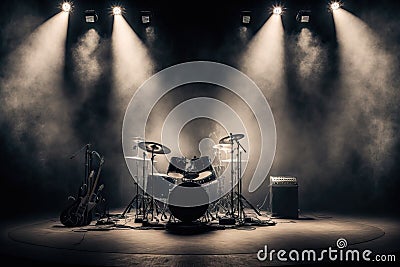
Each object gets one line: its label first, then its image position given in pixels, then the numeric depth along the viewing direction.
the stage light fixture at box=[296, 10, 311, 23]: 8.41
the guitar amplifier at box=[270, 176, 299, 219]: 6.81
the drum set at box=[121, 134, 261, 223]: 5.44
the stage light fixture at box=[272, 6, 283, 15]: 8.55
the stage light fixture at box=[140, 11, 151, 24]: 8.65
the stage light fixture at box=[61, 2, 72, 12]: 8.51
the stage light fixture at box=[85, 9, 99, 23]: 8.49
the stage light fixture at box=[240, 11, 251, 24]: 8.65
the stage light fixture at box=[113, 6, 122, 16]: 8.66
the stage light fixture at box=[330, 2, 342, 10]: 8.34
